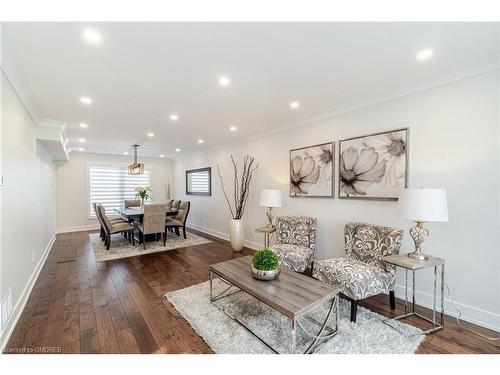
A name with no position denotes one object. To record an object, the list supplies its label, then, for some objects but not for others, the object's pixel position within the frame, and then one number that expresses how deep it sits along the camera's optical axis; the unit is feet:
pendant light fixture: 18.90
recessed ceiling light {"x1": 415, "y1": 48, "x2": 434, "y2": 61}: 6.26
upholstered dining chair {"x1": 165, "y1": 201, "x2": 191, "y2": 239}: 18.04
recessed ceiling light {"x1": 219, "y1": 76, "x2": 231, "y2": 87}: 7.79
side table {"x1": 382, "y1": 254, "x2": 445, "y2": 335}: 6.61
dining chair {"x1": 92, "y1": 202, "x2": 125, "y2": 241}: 17.81
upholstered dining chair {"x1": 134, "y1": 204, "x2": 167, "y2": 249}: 15.34
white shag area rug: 5.80
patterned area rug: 14.28
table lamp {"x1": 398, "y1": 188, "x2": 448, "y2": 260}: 6.45
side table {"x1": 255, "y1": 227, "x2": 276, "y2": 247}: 11.86
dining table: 16.36
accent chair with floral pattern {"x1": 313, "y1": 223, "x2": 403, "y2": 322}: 7.09
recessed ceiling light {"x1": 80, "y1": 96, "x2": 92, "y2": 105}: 9.40
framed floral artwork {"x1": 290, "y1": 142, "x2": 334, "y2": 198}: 11.10
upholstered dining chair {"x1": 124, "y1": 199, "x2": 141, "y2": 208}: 21.94
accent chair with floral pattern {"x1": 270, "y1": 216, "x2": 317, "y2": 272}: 9.50
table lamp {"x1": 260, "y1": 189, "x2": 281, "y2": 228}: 12.01
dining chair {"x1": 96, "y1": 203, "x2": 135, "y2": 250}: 15.15
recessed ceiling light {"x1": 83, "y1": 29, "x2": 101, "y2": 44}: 5.39
